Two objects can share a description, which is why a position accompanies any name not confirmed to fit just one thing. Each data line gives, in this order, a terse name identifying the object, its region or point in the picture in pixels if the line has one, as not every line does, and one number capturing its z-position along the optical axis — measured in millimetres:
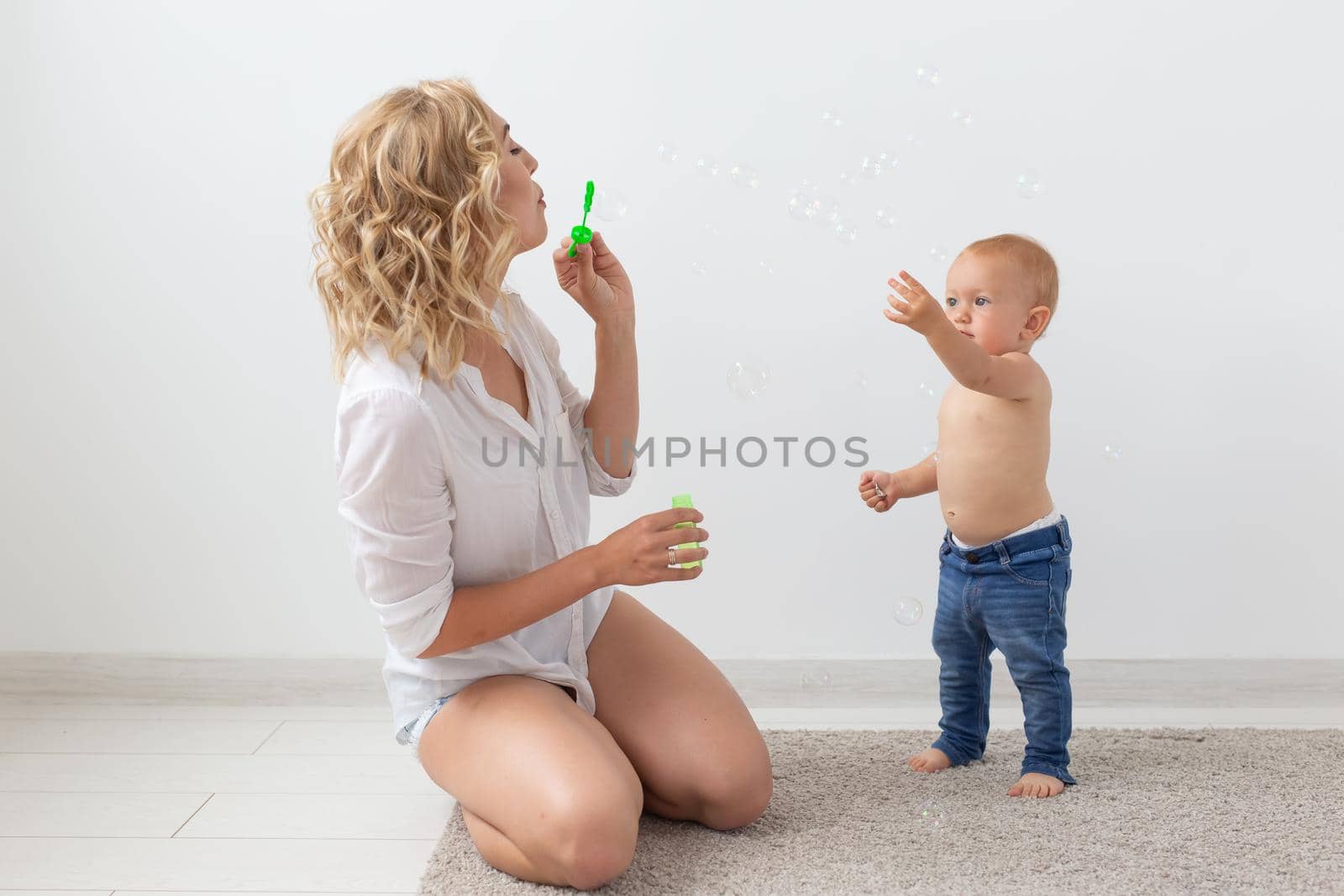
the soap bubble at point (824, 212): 2008
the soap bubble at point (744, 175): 1981
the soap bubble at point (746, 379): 1918
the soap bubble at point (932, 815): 1696
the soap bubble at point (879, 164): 2061
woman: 1503
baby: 1812
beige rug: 1521
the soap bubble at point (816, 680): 2297
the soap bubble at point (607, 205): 1962
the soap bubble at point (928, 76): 2061
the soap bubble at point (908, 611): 1927
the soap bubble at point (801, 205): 1955
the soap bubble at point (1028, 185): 2049
